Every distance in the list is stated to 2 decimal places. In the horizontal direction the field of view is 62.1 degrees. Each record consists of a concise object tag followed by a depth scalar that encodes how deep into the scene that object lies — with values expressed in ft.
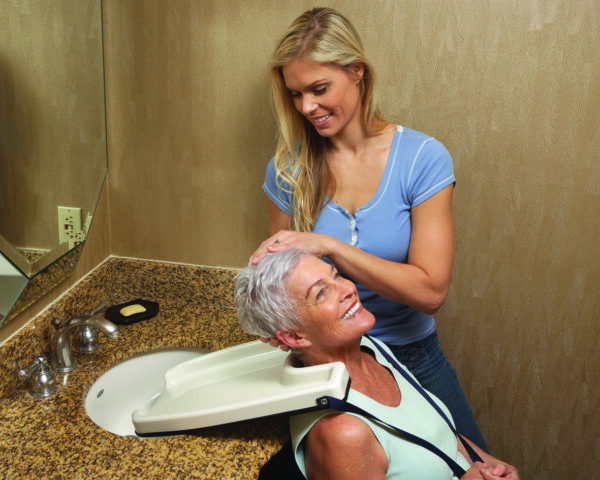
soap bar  5.76
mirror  4.03
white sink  4.98
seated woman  3.52
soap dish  5.70
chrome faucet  4.51
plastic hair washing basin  3.53
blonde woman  4.51
